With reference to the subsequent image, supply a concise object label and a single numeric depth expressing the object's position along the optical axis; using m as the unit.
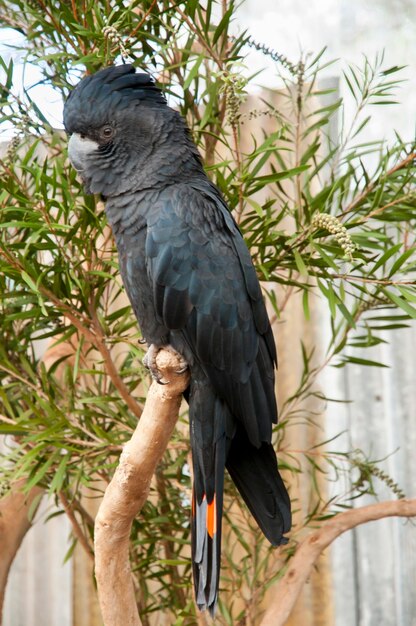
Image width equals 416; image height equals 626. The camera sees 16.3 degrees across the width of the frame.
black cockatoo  1.51
